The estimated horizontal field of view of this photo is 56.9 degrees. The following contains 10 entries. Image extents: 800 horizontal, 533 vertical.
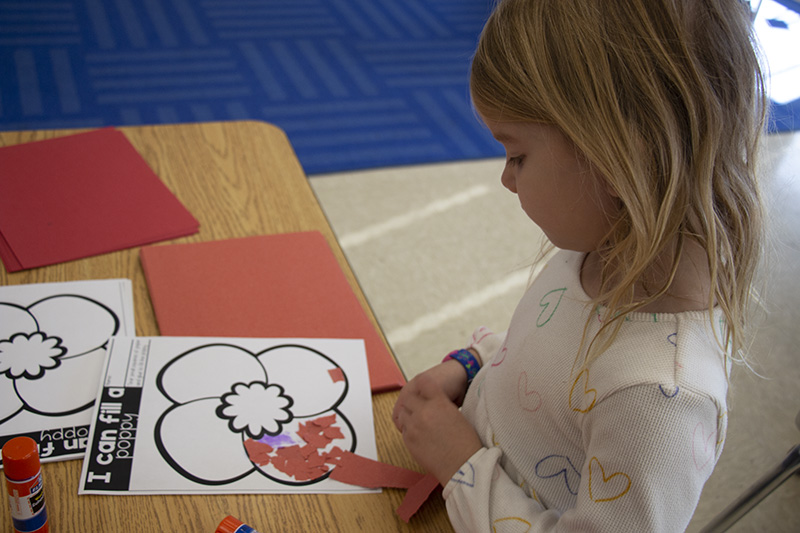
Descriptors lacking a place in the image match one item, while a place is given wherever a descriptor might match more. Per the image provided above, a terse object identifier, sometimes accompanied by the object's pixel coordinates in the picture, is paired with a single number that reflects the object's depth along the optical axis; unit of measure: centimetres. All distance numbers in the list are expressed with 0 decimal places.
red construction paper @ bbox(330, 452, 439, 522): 65
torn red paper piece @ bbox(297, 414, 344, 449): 68
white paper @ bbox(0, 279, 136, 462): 65
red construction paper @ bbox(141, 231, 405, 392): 79
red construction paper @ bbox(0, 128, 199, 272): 87
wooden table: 60
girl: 52
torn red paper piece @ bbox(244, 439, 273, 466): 65
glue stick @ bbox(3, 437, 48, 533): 52
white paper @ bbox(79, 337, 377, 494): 63
